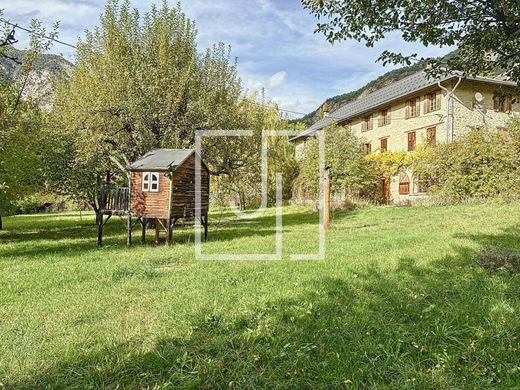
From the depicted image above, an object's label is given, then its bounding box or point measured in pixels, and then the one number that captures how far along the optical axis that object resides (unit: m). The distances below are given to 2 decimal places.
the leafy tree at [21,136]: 12.09
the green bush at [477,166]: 20.86
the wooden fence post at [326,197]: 16.55
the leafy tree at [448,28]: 5.41
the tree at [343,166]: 28.84
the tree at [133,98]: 18.16
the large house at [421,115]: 26.83
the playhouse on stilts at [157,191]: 13.22
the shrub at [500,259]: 7.31
